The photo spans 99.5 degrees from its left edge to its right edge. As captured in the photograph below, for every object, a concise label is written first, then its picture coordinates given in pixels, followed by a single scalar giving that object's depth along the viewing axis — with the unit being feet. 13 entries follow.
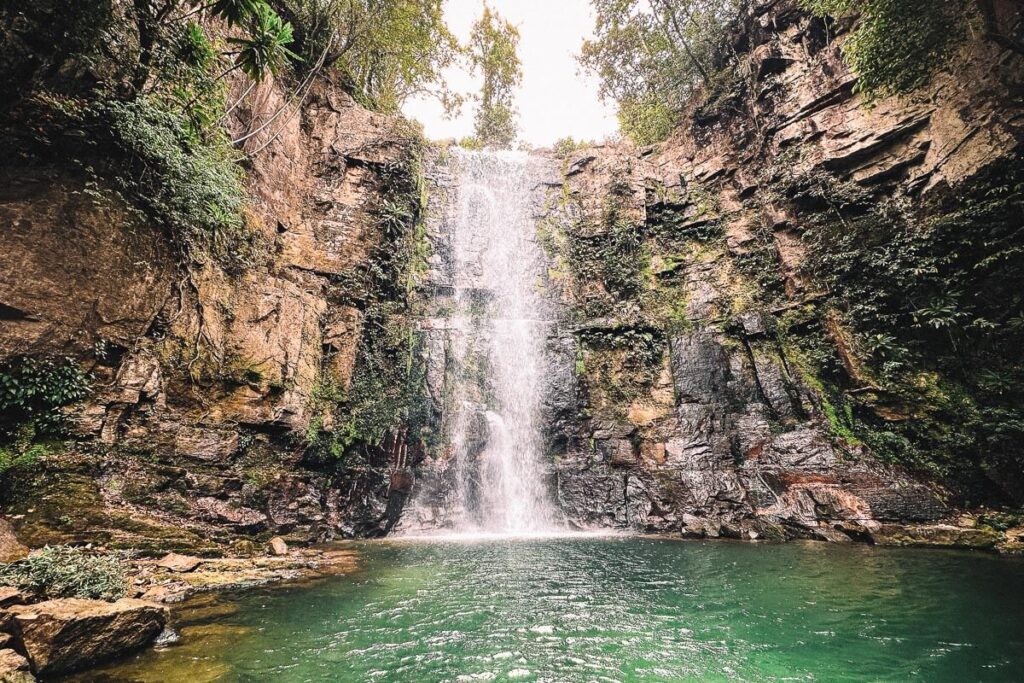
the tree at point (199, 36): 23.00
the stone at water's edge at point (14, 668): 10.47
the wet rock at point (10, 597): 12.90
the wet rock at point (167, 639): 14.37
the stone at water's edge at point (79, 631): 11.86
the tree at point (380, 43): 50.55
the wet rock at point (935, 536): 26.53
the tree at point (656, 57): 57.52
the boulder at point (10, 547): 17.99
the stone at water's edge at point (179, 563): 22.21
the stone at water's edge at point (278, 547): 28.17
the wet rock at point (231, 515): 28.32
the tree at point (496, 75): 88.48
